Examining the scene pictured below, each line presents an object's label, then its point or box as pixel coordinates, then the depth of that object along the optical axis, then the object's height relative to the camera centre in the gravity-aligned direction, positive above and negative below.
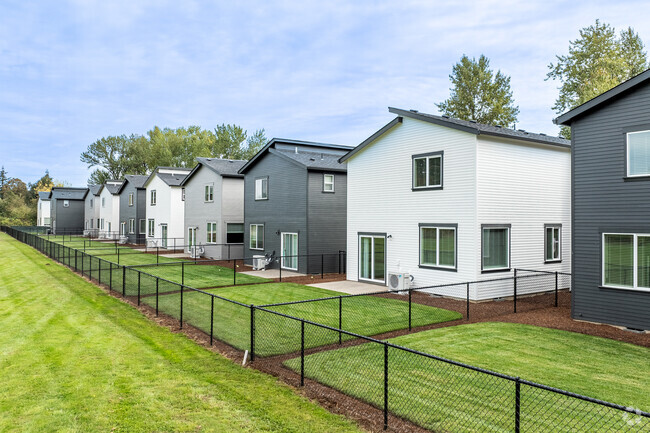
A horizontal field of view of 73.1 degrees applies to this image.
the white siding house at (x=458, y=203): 14.97 +0.63
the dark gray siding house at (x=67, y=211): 63.75 +1.19
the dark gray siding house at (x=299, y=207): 22.44 +0.70
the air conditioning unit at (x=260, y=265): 23.88 -2.48
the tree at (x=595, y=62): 38.78 +14.87
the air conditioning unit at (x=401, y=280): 16.23 -2.24
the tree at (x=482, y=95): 46.69 +13.55
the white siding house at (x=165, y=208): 36.72 +0.98
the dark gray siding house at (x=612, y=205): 10.80 +0.38
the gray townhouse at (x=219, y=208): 29.47 +0.78
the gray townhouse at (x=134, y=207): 43.22 +1.20
